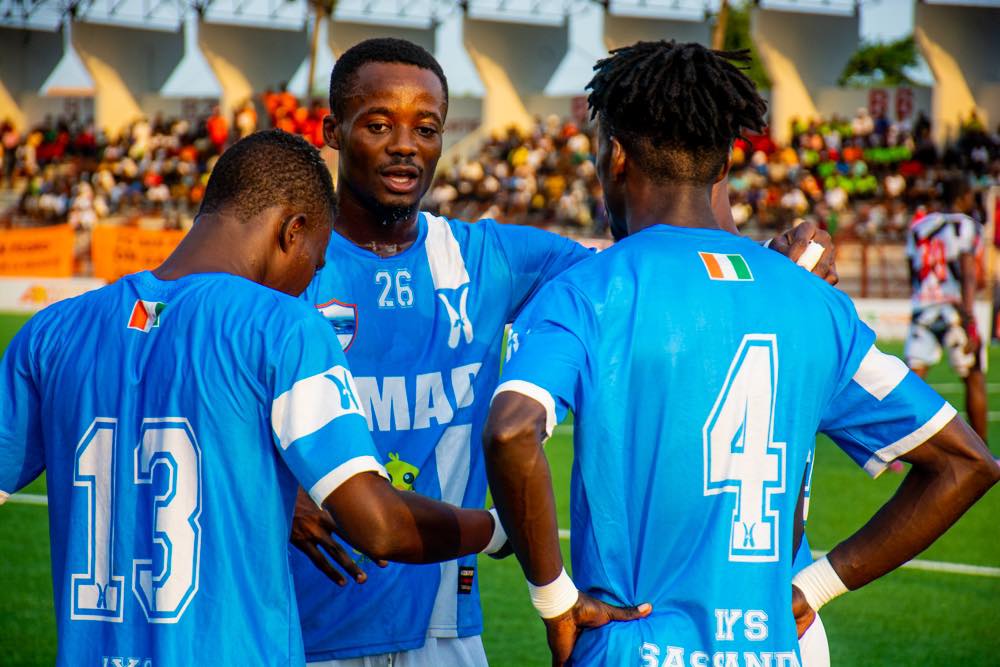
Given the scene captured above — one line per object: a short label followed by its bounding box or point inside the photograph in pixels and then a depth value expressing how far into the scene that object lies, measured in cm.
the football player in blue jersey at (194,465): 496
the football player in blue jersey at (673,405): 505
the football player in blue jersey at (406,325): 691
